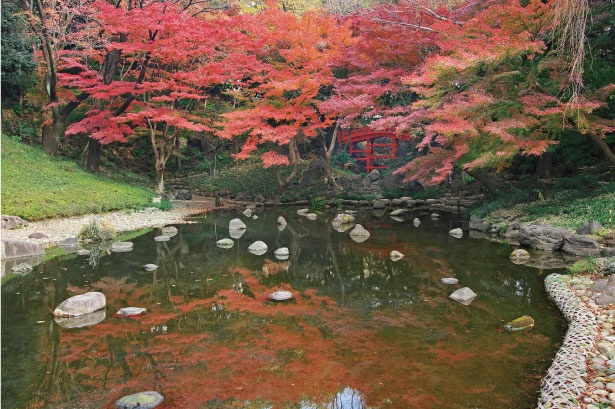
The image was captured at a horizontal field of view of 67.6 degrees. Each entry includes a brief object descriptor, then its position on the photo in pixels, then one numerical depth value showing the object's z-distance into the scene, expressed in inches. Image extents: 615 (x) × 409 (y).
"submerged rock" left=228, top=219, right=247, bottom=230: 488.1
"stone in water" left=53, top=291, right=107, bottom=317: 224.7
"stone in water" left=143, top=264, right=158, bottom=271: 318.1
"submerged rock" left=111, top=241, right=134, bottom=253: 369.1
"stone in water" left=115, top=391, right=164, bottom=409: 144.5
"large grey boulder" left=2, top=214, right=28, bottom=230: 392.6
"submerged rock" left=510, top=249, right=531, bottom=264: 338.0
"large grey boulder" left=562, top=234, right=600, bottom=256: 319.6
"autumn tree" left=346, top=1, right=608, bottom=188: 364.8
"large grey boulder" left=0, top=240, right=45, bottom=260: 326.6
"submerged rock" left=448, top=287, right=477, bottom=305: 251.1
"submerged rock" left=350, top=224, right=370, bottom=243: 446.0
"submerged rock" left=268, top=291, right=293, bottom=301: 257.9
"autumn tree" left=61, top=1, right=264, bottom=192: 564.4
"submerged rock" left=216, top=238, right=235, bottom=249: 401.4
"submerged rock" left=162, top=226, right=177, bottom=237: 446.0
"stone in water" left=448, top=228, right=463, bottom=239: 446.2
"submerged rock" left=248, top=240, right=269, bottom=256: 382.0
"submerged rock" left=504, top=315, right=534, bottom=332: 210.4
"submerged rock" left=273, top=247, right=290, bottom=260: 366.4
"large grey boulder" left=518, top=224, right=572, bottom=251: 358.6
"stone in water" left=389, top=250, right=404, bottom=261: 360.5
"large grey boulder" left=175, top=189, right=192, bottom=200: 724.2
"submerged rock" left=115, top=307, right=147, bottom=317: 227.3
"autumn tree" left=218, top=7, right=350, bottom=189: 611.8
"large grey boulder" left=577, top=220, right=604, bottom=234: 337.4
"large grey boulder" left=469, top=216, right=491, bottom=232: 466.8
